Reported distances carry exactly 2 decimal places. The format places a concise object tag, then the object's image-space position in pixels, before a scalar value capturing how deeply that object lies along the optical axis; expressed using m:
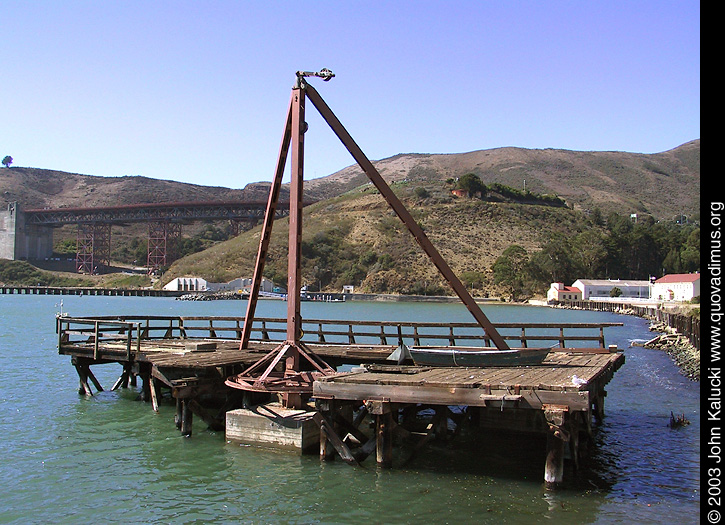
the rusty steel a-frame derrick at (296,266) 16.67
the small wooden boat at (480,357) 18.06
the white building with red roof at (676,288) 109.75
